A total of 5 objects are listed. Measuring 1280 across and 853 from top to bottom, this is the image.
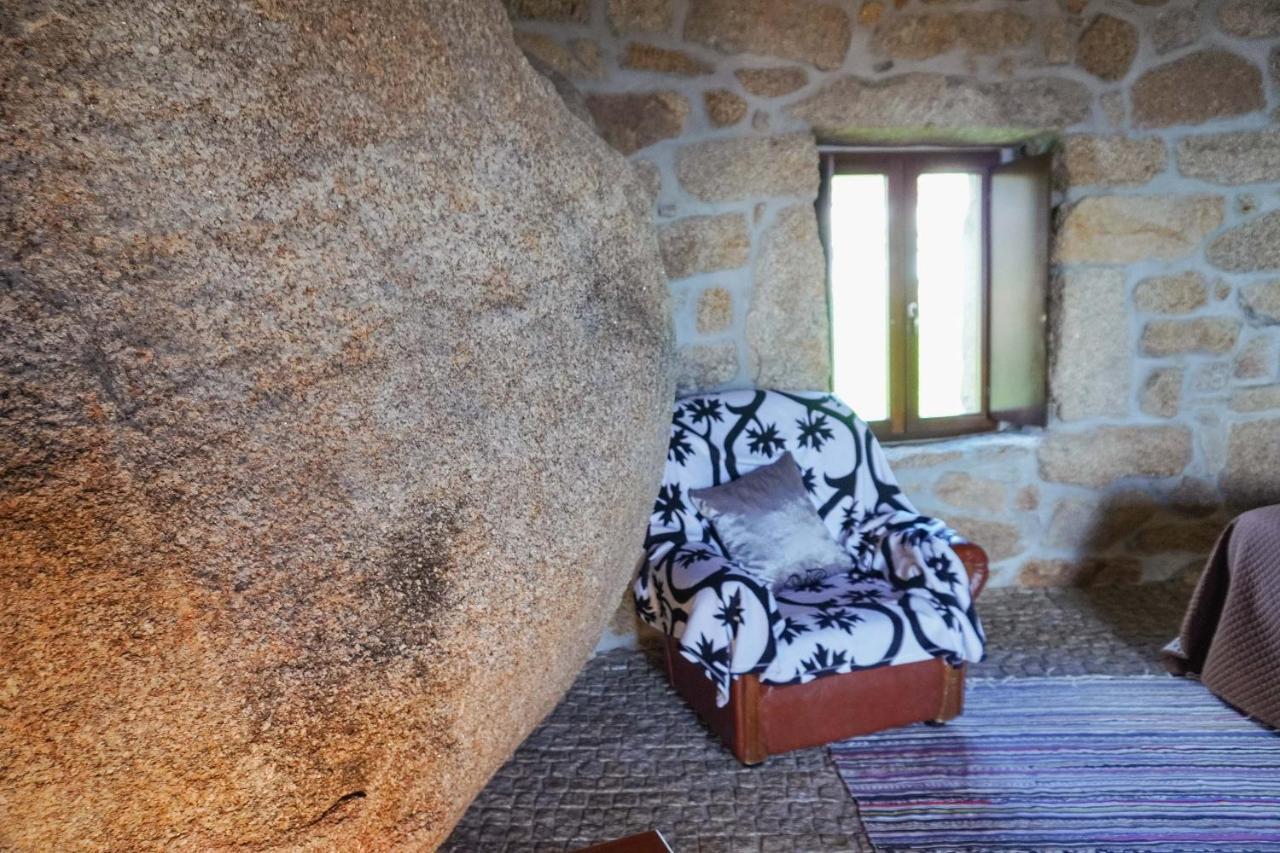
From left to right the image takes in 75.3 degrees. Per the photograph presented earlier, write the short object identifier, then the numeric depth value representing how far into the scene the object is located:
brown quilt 2.04
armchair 1.91
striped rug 1.67
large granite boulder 0.63
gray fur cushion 2.24
